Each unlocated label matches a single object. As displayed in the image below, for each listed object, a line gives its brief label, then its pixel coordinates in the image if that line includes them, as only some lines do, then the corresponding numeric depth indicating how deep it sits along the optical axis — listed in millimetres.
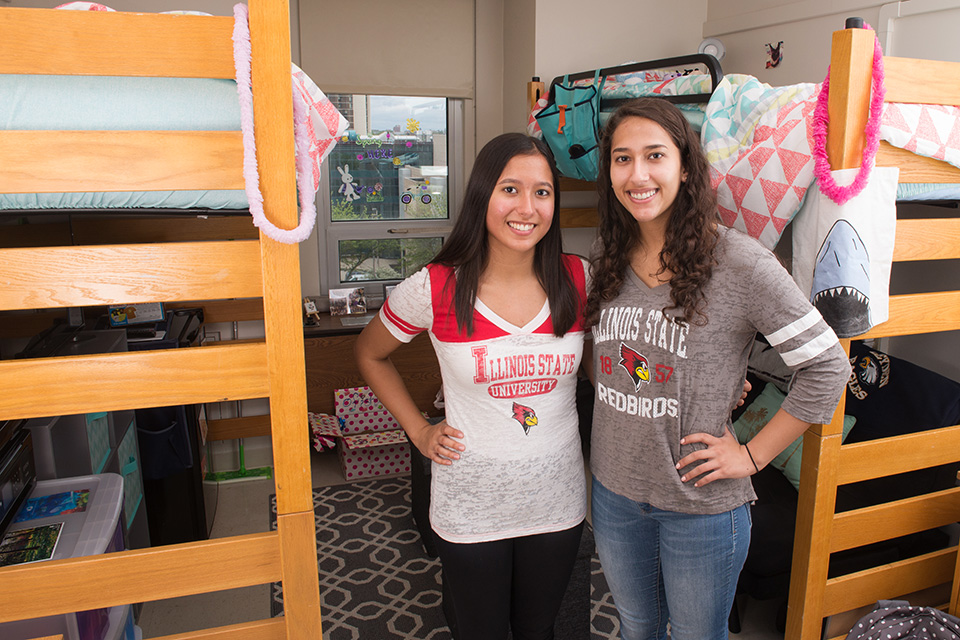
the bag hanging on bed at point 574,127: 2395
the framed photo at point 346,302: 3715
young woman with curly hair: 1245
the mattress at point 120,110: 1087
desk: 3461
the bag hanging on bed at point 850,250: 1409
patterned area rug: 2258
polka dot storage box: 3316
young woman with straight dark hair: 1406
